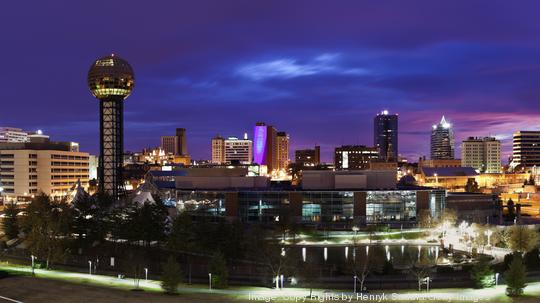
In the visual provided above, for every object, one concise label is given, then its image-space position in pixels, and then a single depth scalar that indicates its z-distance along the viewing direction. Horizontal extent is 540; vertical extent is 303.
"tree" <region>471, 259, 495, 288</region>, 51.62
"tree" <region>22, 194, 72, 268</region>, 63.59
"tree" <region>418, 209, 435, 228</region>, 91.81
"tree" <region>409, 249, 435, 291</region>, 51.55
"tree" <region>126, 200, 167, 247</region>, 72.62
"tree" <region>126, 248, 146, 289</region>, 53.31
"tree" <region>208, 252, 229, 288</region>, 51.62
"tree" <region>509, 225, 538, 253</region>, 68.06
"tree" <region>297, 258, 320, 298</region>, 51.74
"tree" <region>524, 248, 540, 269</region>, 62.89
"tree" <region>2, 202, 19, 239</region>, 82.88
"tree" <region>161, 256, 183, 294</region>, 49.12
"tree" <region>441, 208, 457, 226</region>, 91.95
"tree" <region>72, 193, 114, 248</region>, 79.19
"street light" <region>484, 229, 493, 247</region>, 76.62
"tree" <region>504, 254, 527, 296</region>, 49.00
